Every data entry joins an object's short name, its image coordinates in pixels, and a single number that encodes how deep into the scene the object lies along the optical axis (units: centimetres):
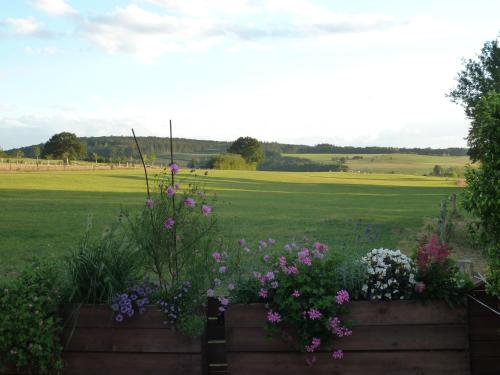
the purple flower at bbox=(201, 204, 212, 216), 471
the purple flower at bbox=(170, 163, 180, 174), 501
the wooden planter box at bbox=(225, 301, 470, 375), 439
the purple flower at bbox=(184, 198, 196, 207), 476
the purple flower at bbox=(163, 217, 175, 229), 462
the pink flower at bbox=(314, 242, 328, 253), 473
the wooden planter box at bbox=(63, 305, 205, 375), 452
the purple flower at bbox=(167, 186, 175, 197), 472
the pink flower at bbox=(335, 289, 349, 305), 431
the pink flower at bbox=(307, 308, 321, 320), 429
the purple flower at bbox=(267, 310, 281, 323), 434
